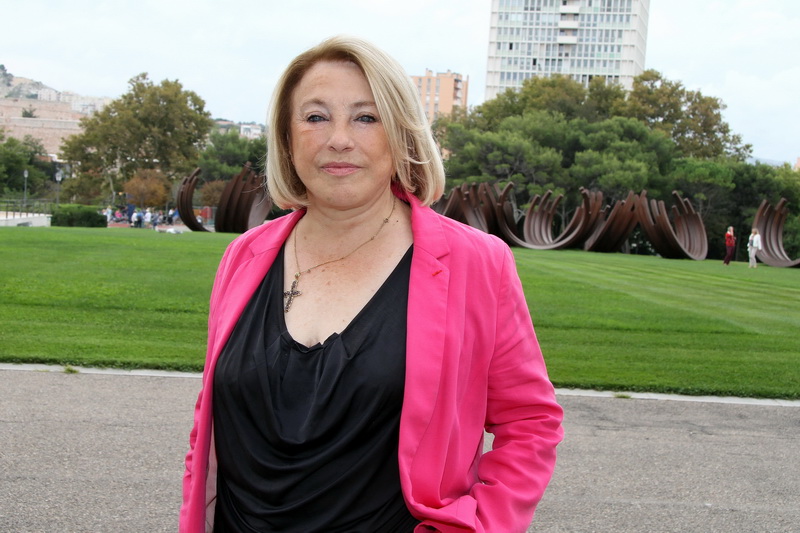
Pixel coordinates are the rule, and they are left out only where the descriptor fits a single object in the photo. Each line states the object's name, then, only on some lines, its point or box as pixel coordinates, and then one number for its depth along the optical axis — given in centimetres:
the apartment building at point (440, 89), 15925
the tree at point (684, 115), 6325
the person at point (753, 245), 2612
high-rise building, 12669
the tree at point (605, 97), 6334
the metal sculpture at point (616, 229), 2989
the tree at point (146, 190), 5325
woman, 176
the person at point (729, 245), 2539
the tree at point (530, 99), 6134
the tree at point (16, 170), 6469
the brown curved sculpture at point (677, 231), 2895
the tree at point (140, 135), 5934
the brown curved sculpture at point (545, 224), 2998
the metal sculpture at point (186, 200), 2988
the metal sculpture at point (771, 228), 2990
